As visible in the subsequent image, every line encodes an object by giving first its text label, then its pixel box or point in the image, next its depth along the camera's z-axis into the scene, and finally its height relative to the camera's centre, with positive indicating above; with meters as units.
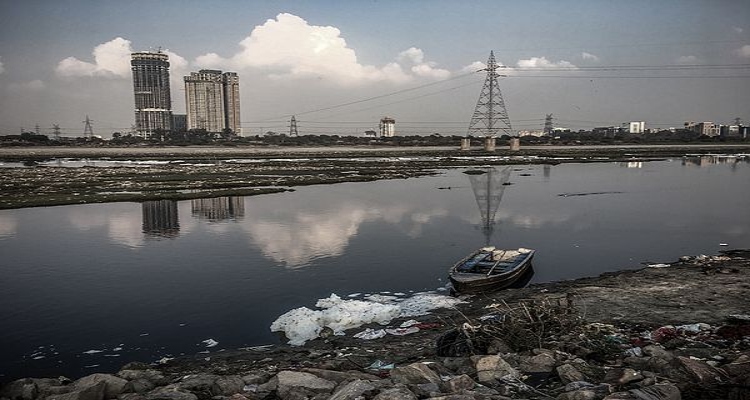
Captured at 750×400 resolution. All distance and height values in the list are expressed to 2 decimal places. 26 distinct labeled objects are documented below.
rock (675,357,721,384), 8.36 -3.97
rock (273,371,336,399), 8.65 -4.25
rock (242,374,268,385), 9.40 -4.44
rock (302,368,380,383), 9.32 -4.37
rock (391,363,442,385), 8.96 -4.23
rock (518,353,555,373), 9.48 -4.27
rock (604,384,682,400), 7.47 -3.87
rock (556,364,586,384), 8.82 -4.17
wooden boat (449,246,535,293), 17.11 -4.53
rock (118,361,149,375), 11.35 -5.02
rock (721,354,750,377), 8.33 -3.91
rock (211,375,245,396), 8.86 -4.33
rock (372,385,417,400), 7.78 -3.97
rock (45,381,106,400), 8.20 -4.10
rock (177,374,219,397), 8.94 -4.37
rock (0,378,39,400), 9.12 -4.50
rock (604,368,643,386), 8.37 -4.04
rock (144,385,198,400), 8.39 -4.24
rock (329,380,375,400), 8.08 -4.07
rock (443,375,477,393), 8.53 -4.19
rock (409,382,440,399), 8.40 -4.23
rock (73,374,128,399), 8.70 -4.20
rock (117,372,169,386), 9.97 -4.66
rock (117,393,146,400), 8.43 -4.28
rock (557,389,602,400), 7.75 -3.99
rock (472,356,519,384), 9.11 -4.25
